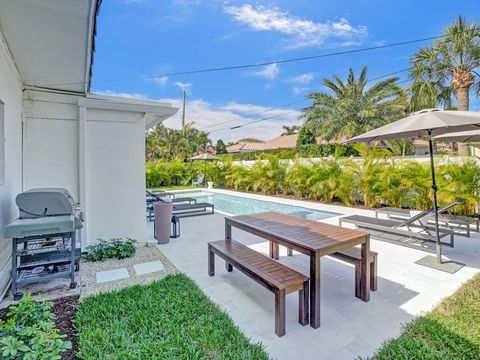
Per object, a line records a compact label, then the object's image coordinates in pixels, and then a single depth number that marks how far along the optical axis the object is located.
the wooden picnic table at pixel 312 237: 2.97
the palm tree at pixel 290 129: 45.19
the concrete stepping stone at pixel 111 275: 4.34
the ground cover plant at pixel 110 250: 5.16
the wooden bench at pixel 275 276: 2.82
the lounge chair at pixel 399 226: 5.36
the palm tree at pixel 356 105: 17.77
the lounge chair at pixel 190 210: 9.28
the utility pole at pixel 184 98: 35.13
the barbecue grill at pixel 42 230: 3.64
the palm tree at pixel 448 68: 13.35
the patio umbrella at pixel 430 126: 4.21
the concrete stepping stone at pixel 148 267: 4.66
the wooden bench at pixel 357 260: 3.60
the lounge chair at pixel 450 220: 6.27
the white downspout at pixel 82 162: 5.45
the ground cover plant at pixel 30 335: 1.84
